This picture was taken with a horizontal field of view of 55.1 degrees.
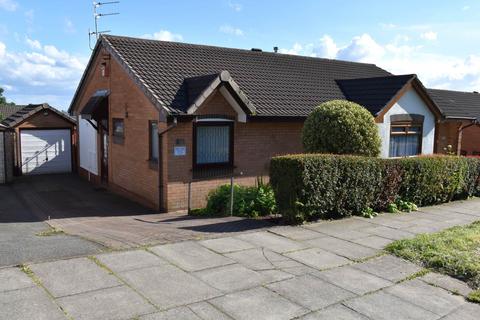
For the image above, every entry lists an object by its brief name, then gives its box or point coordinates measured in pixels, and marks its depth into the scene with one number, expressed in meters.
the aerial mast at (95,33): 20.55
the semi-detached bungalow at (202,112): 13.43
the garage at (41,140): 21.70
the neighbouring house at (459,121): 22.14
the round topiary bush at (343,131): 12.73
